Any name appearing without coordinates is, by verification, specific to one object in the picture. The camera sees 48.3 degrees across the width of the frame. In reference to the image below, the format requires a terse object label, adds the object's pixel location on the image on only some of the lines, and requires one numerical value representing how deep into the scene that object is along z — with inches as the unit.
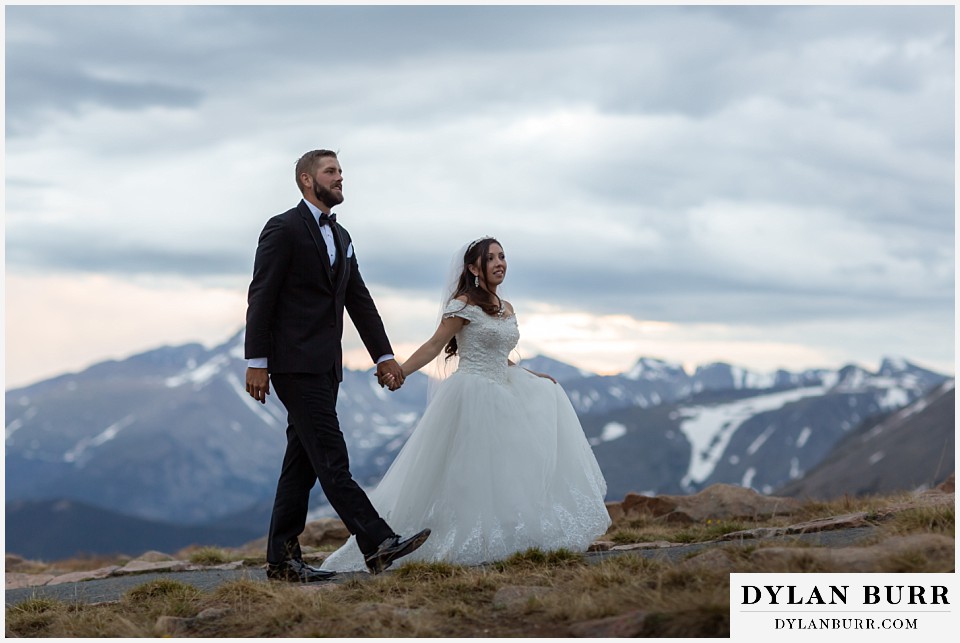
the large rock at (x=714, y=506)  589.9
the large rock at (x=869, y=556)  273.0
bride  386.9
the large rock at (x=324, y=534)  660.7
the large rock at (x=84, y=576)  507.2
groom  355.9
